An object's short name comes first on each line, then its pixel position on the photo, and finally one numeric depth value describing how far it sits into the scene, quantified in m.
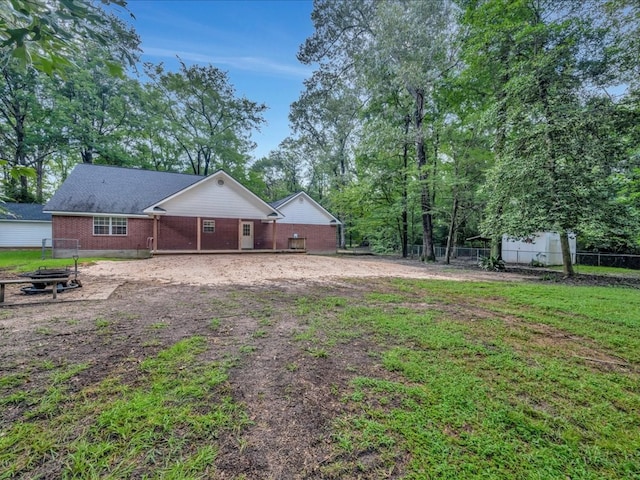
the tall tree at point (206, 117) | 26.61
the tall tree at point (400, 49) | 14.78
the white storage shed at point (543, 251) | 16.94
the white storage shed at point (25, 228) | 20.25
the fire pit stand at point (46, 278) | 6.05
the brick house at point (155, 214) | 15.76
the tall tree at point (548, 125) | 9.62
